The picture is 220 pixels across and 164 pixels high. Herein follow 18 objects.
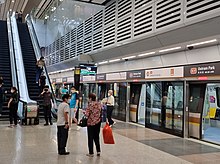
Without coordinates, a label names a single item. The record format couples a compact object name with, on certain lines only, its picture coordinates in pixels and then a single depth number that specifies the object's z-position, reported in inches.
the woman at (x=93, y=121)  222.8
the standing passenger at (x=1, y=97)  403.9
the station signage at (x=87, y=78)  604.3
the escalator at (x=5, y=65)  436.2
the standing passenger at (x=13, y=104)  374.9
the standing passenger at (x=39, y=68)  493.8
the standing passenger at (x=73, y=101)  383.9
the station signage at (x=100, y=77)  540.7
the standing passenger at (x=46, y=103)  399.2
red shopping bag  227.2
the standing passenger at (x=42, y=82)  482.9
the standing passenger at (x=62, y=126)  231.5
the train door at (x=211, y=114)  325.1
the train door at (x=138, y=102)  465.7
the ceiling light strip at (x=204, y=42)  274.3
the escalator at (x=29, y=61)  484.3
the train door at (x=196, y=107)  324.8
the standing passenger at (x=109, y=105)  408.5
